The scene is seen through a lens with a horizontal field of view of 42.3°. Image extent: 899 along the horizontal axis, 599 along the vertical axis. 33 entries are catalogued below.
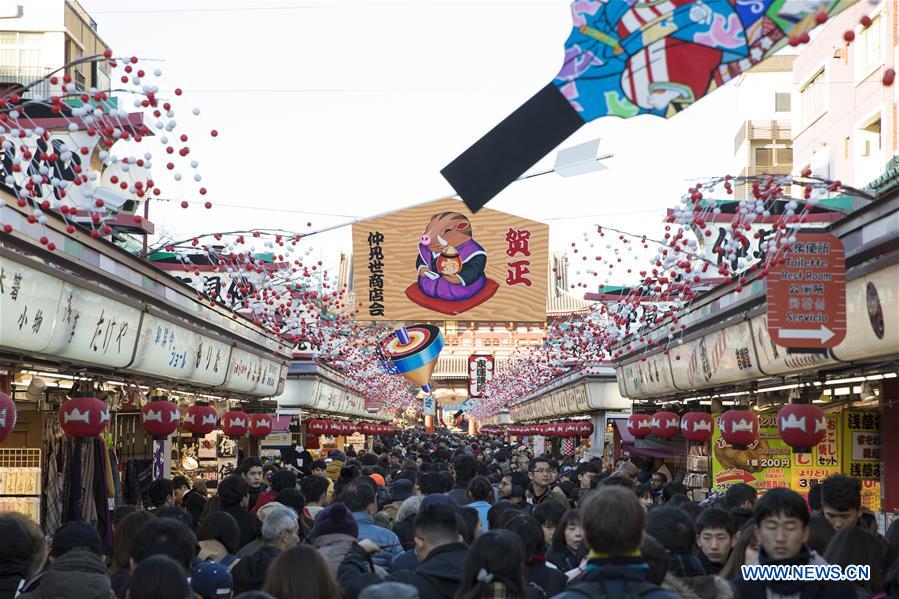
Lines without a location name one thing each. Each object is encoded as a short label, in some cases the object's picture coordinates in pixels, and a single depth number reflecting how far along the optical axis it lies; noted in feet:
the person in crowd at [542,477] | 43.29
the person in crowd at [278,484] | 39.75
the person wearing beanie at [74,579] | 20.51
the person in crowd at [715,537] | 25.61
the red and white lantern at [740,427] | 42.86
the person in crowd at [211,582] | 22.38
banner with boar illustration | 75.31
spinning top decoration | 101.35
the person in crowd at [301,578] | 17.61
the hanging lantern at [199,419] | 55.31
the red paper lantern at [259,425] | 69.87
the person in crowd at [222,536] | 26.53
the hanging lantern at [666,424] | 60.49
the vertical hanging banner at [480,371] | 162.81
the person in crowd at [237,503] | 32.68
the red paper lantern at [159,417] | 45.47
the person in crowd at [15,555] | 21.91
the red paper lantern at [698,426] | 50.93
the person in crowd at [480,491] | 35.88
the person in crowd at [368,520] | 28.83
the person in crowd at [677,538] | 19.76
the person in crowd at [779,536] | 19.52
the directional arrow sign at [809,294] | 31.94
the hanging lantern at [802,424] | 35.40
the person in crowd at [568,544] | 27.91
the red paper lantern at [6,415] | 28.68
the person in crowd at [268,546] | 24.21
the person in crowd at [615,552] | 14.30
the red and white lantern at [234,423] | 63.16
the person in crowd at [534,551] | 23.68
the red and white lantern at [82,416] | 36.50
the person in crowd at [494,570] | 18.30
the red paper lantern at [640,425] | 66.28
